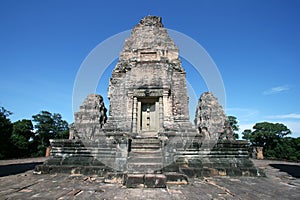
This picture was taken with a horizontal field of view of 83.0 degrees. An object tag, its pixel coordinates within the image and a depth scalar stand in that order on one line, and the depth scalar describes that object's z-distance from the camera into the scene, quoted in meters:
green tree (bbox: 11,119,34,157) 30.00
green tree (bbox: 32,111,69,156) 39.56
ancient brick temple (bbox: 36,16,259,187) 6.18
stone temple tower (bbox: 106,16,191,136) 10.69
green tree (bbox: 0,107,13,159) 23.85
